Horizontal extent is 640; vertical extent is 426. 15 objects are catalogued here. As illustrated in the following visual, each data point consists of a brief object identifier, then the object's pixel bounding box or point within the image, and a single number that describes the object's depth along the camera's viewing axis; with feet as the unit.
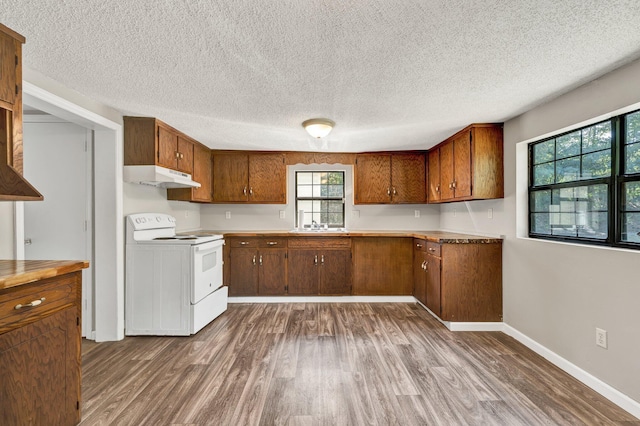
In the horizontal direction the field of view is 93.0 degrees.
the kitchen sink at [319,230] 14.97
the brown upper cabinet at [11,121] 4.91
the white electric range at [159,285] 9.77
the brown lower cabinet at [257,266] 13.65
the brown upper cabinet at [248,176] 14.57
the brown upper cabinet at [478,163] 10.38
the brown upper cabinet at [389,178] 14.69
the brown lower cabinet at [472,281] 10.44
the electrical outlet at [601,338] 6.64
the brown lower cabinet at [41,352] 4.16
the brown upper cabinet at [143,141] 9.73
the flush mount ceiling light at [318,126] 9.80
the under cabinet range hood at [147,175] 9.60
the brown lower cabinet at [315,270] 13.69
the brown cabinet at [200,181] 12.34
